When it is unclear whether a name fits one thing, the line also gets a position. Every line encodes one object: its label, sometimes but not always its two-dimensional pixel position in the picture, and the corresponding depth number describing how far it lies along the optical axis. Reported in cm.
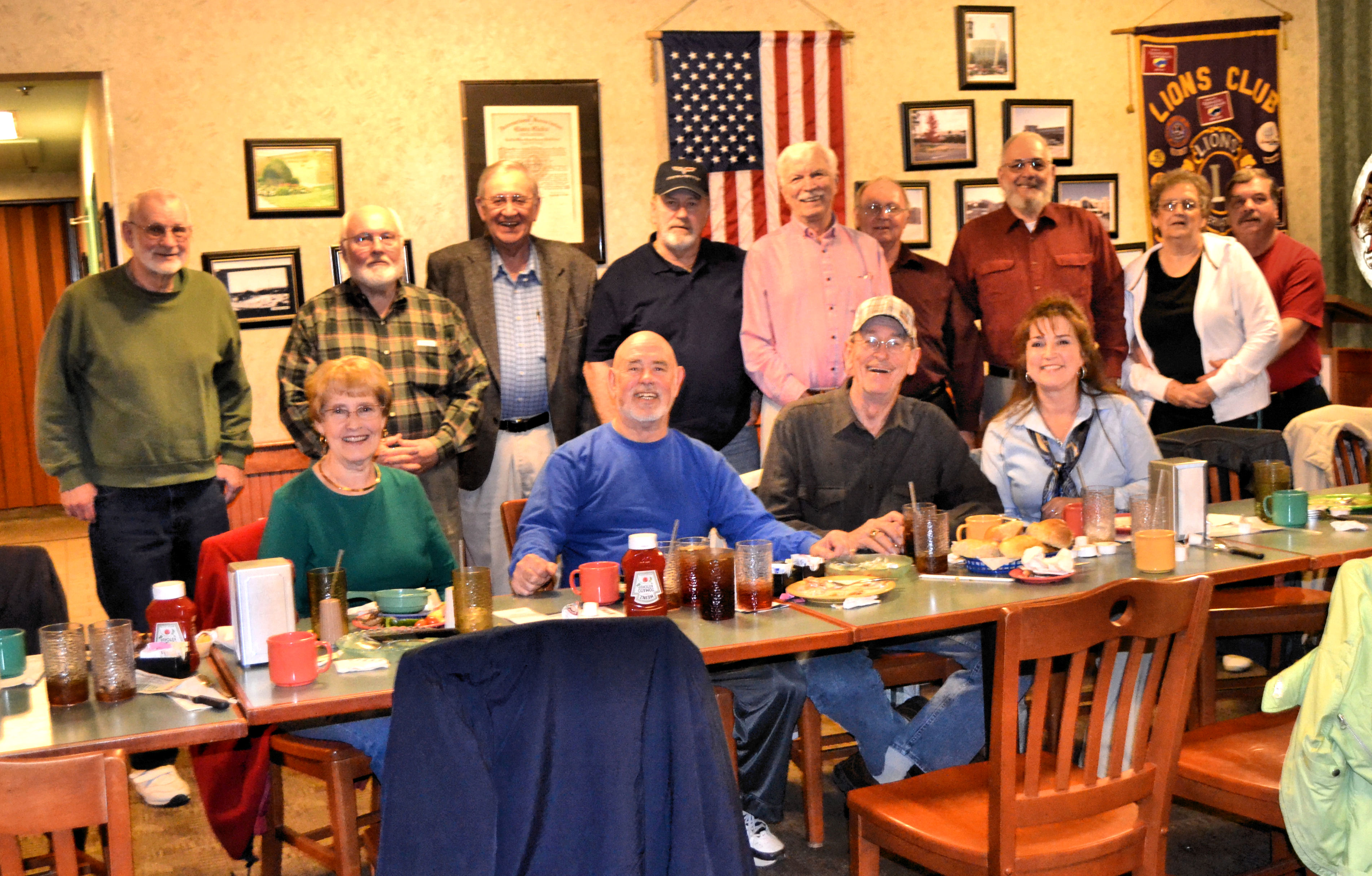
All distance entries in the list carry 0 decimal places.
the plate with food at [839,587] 266
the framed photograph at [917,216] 609
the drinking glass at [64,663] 213
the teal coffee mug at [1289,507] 323
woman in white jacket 460
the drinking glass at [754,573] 261
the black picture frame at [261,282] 515
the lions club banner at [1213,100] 650
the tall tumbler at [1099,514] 310
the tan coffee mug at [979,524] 305
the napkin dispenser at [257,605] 232
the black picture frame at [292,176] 514
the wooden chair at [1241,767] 242
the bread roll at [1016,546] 290
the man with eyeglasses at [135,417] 395
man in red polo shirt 502
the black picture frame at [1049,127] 620
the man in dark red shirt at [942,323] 477
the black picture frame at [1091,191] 639
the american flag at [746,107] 573
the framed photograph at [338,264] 532
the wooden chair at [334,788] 246
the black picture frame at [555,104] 543
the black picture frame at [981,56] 612
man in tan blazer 440
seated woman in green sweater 287
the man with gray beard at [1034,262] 478
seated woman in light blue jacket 353
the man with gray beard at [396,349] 413
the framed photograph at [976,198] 617
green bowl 262
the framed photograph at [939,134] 606
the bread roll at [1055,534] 300
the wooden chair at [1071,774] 205
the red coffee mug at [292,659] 219
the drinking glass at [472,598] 247
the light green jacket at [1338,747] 203
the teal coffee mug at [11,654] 232
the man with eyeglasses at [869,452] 349
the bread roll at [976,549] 294
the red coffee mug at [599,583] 267
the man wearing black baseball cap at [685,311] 434
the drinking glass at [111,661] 216
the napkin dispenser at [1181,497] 308
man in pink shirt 432
